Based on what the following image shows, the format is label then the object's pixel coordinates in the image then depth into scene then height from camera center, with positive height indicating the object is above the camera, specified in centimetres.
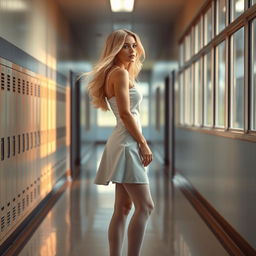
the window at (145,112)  2241 +27
